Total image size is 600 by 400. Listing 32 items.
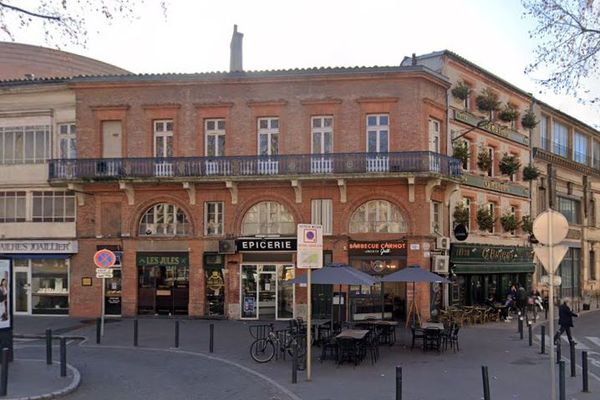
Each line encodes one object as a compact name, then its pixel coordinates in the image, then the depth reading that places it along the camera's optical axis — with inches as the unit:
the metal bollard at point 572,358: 595.2
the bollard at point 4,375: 464.1
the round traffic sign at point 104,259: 860.6
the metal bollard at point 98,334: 850.1
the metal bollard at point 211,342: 749.3
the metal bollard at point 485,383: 440.8
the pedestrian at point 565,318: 837.2
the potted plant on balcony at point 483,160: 1315.2
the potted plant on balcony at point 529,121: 1435.8
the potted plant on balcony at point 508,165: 1364.4
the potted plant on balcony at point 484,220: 1300.4
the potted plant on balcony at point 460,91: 1222.3
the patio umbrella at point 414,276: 858.8
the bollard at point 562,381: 458.9
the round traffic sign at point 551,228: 442.6
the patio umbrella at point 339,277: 741.3
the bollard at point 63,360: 561.3
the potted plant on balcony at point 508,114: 1376.7
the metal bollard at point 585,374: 529.0
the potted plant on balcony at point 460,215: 1214.3
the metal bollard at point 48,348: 637.9
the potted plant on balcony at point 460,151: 1205.7
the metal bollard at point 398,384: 440.1
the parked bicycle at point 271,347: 683.4
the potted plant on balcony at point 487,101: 1307.8
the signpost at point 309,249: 574.6
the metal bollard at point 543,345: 768.1
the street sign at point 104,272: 861.2
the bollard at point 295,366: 552.3
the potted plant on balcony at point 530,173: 1465.3
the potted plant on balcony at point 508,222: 1385.3
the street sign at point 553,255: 445.1
